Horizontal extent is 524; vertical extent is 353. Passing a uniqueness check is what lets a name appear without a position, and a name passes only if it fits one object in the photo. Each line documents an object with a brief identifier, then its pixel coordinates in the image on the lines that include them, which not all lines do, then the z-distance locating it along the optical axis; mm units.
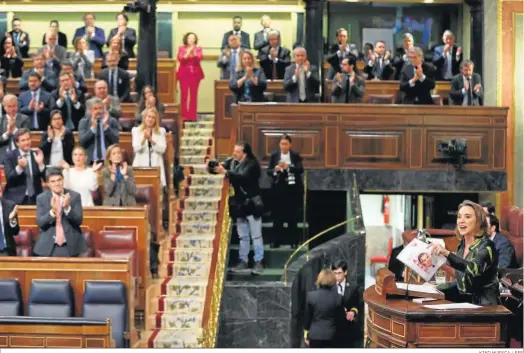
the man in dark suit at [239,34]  12617
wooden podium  5680
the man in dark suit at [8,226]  7809
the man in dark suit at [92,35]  12602
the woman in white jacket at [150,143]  9258
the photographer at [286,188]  9648
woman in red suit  11812
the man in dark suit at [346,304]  7996
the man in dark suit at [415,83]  10938
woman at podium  5676
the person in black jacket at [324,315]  7945
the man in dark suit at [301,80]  10641
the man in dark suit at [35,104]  9984
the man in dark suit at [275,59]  11768
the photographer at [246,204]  9188
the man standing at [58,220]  7691
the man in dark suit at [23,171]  8539
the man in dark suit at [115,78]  10805
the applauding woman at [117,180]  8516
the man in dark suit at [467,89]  11141
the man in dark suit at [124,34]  12227
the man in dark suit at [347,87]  10953
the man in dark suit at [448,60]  12141
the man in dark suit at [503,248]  8141
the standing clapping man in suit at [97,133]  9312
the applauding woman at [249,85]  10758
